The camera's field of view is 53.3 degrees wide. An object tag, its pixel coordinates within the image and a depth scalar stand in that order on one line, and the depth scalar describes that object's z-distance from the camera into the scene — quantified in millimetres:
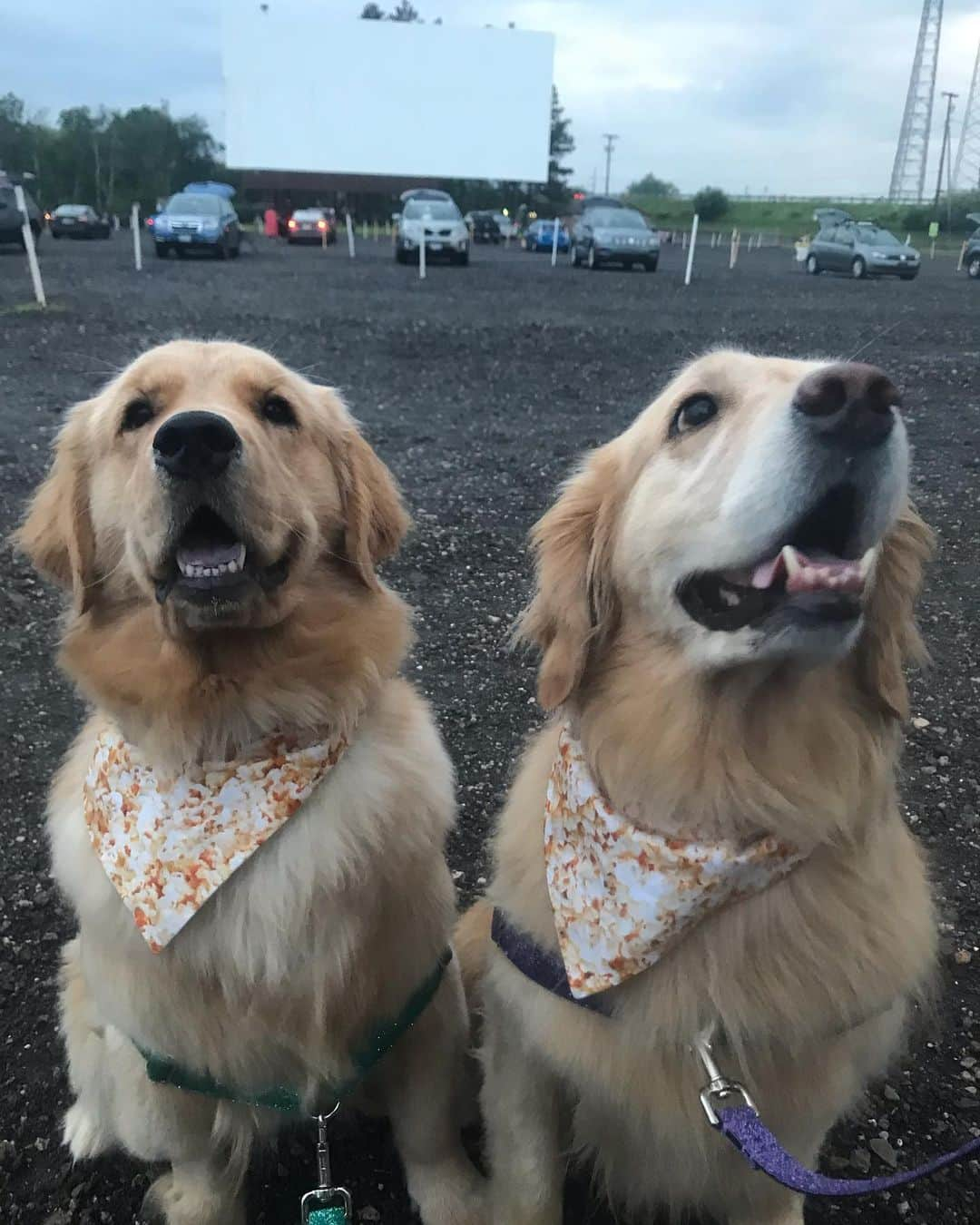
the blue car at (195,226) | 23844
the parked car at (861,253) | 24391
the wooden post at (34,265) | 12891
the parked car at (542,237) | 38781
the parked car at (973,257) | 25422
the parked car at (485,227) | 45000
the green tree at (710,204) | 58719
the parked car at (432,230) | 24422
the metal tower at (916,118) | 75438
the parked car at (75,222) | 35375
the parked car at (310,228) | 34906
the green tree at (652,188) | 103806
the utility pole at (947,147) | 47562
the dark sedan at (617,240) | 24922
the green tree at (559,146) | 75206
